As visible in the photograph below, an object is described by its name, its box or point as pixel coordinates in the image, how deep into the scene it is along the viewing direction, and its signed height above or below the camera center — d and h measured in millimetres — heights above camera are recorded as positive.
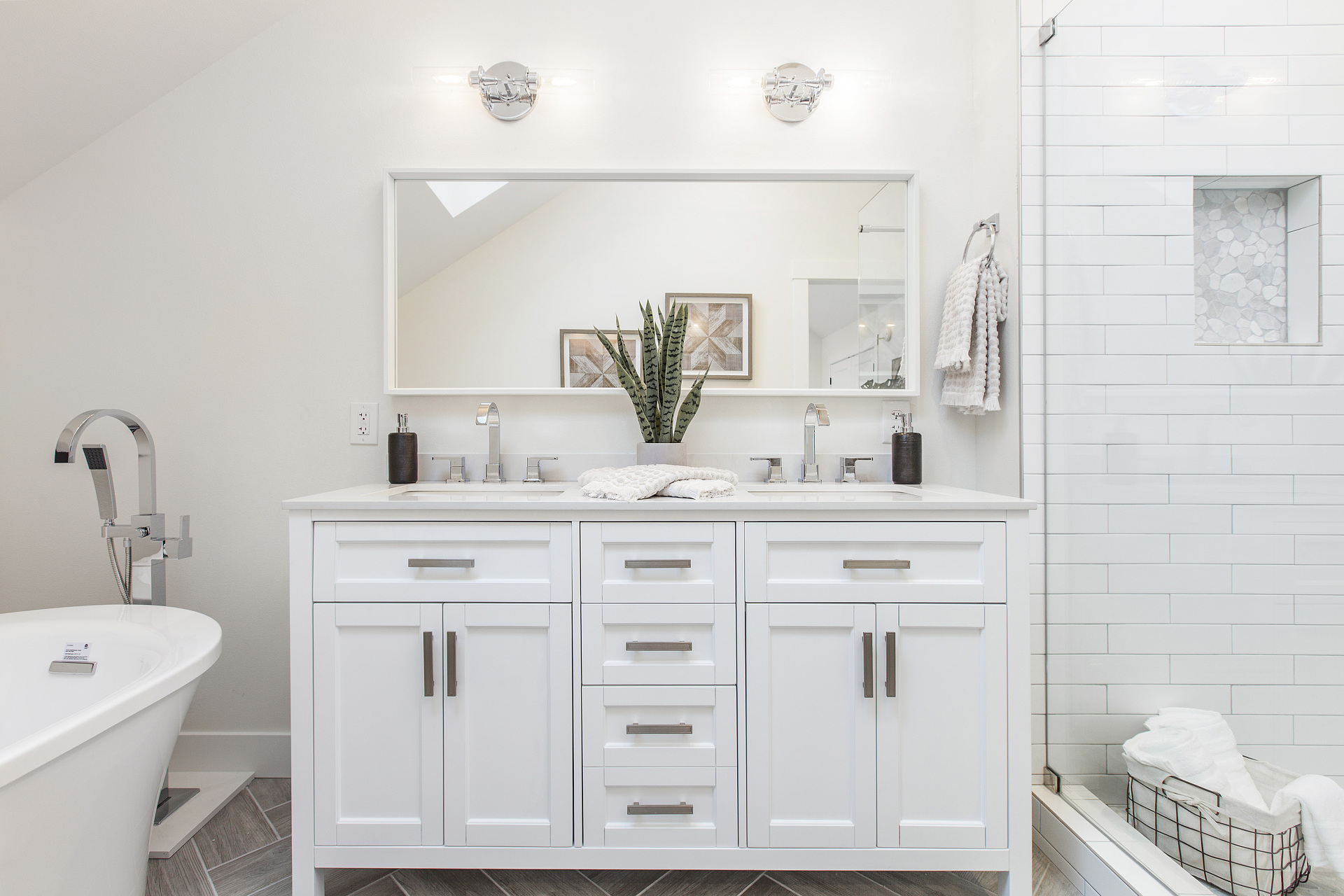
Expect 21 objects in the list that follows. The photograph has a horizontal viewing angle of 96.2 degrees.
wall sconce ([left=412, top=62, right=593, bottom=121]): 1811 +1092
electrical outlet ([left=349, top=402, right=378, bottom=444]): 1842 +62
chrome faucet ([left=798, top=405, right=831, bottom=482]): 1728 +22
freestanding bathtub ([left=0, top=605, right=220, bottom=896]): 889 -534
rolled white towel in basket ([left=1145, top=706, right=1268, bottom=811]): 1140 -605
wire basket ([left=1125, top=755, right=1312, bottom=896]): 1069 -764
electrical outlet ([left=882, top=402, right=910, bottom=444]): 1842 +90
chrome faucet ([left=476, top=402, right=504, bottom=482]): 1758 +29
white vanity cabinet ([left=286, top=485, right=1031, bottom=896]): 1291 -533
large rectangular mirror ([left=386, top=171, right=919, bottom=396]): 1822 +511
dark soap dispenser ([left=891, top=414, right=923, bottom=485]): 1736 -38
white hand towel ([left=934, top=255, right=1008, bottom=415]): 1665 +298
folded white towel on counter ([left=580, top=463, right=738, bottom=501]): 1343 -91
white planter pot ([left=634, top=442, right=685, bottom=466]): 1655 -27
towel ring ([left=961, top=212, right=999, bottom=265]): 1721 +632
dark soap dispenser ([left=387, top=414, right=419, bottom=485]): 1745 -38
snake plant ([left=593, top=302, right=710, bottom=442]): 1673 +166
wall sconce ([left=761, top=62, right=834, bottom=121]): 1816 +1078
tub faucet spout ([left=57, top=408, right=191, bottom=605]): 1605 -232
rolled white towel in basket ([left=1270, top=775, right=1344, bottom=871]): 1002 -633
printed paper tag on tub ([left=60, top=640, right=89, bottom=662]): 1398 -487
